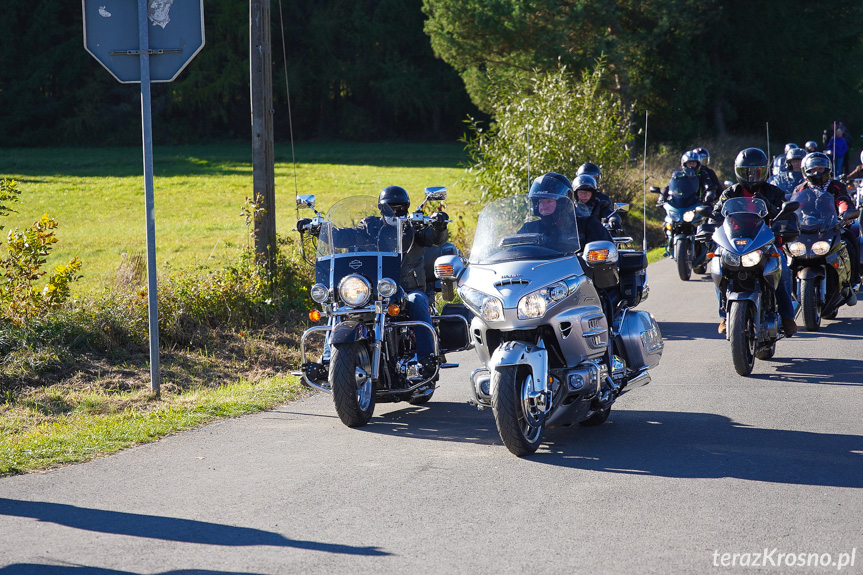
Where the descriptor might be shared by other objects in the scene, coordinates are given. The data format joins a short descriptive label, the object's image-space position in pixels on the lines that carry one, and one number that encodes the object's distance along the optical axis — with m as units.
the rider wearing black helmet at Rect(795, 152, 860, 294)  21.91
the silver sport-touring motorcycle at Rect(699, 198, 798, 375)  16.62
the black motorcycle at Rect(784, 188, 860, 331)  20.81
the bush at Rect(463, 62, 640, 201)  35.72
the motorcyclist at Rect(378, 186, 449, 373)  14.62
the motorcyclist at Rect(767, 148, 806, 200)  25.73
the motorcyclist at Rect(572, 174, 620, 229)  19.23
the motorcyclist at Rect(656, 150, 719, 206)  30.76
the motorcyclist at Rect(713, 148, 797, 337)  19.22
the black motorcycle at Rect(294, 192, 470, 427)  13.41
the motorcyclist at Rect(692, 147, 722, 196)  30.73
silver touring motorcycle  11.71
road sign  15.58
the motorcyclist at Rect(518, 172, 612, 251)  12.86
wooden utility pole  21.33
